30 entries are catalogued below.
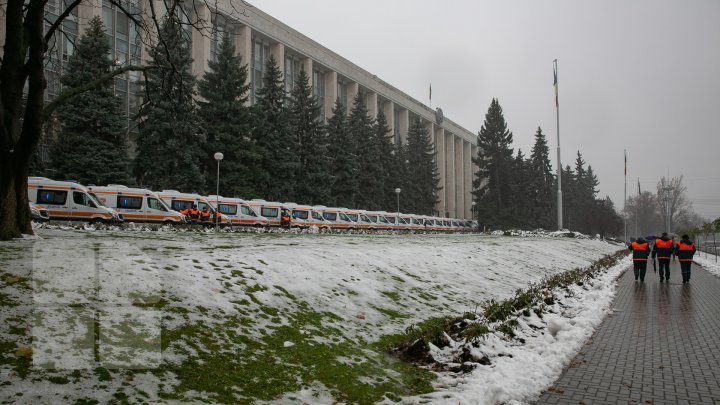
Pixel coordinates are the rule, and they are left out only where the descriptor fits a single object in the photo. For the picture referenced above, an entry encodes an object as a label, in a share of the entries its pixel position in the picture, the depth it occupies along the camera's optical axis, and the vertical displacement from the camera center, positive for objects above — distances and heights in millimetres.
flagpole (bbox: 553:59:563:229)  47509 +8592
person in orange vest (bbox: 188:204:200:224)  27903 +129
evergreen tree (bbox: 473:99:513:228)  70375 +7309
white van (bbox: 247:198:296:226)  34969 +619
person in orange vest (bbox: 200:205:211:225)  28231 +45
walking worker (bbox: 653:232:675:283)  17094 -1113
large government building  43844 +19137
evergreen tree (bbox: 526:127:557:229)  73312 +4718
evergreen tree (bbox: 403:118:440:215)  63750 +6132
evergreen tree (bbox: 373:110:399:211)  58131 +6082
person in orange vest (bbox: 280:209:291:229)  35531 -174
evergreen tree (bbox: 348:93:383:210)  53875 +5595
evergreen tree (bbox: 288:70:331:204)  44281 +5919
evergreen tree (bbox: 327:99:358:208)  49438 +5672
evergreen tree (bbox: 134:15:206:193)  32469 +4906
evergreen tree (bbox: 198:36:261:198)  36031 +6734
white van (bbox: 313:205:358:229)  41062 +68
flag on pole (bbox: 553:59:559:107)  47438 +13398
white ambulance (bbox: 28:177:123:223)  23766 +792
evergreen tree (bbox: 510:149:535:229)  69562 +3044
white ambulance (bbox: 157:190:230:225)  29328 +1011
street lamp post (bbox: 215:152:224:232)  27692 +790
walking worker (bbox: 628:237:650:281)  18125 -1353
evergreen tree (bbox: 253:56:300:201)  39812 +6213
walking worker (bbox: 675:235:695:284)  16984 -1213
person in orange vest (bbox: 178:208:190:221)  28441 +306
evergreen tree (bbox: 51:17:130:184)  29438 +5225
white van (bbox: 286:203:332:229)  38234 +54
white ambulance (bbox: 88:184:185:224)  26828 +728
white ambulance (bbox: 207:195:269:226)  32500 +367
